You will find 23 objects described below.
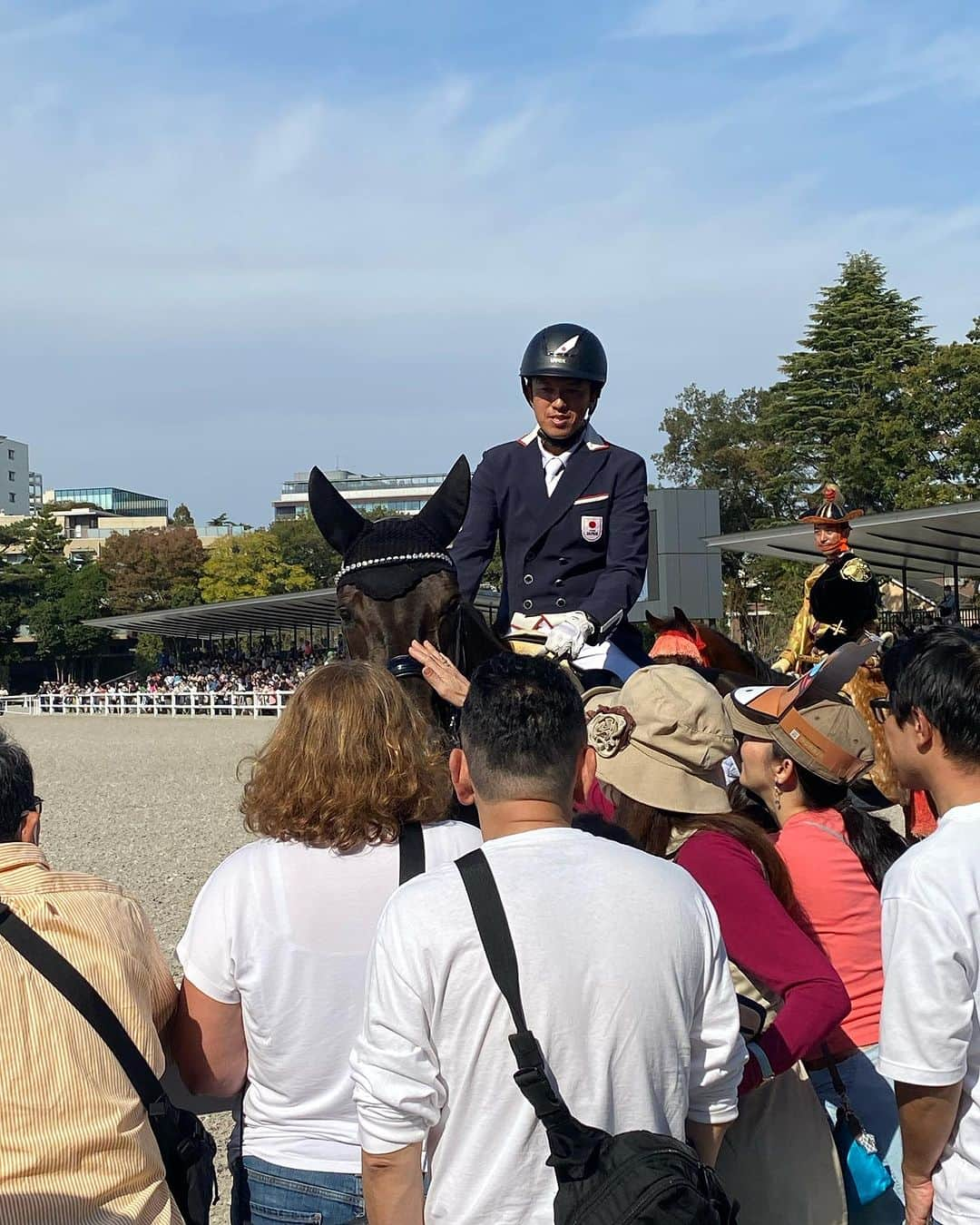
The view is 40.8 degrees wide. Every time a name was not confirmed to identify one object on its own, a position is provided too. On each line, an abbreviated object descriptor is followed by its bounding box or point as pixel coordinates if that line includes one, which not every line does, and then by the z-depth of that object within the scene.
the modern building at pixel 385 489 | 131.25
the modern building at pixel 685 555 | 28.36
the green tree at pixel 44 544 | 75.56
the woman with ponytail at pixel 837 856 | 3.08
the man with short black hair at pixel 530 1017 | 2.21
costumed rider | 7.94
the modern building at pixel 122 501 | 155.12
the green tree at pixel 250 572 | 73.00
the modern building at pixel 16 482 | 149.88
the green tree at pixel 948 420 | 37.97
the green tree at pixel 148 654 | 69.38
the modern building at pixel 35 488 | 163.00
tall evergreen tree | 43.66
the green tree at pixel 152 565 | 76.12
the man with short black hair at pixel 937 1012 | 2.43
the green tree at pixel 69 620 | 69.62
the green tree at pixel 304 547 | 83.56
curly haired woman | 2.77
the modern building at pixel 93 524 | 123.38
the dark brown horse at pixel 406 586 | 4.64
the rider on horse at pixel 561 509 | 5.45
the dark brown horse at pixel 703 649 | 6.89
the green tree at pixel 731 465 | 47.03
